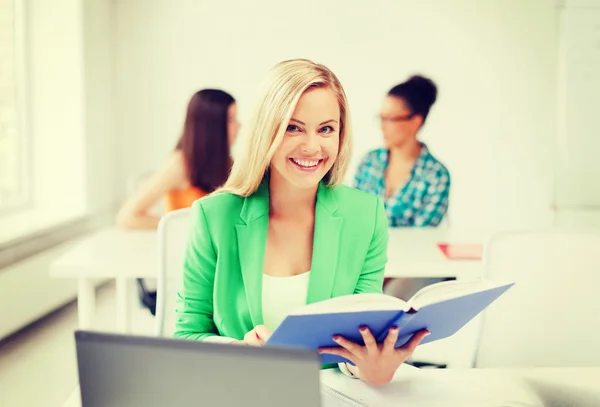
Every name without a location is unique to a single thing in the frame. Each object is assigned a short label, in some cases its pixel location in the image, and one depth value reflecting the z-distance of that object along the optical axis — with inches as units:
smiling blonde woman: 46.6
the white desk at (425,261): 81.3
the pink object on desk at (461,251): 84.7
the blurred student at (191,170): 97.0
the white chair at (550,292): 55.1
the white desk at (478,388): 37.2
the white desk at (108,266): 76.5
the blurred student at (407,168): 108.5
